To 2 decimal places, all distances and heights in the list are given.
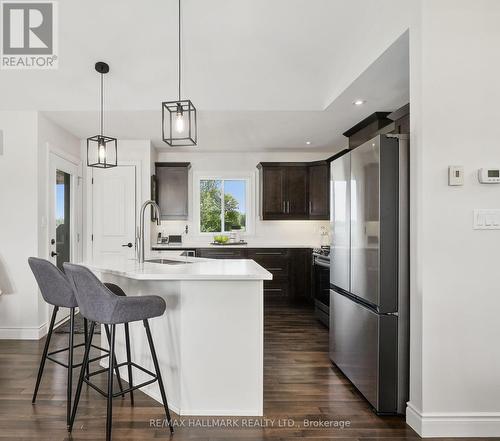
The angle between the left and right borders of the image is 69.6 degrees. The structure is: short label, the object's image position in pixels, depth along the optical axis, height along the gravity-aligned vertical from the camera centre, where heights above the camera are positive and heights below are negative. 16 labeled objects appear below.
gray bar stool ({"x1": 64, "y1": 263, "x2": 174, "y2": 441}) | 1.94 -0.48
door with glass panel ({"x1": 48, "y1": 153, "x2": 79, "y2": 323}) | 4.30 +0.10
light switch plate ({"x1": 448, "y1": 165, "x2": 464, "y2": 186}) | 2.11 +0.26
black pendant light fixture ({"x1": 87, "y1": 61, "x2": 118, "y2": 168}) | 3.26 +1.00
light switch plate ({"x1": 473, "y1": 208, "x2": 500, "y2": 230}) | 2.13 +0.01
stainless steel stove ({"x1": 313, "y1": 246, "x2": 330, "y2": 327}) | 4.30 -0.80
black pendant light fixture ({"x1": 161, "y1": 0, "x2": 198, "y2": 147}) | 2.36 +1.16
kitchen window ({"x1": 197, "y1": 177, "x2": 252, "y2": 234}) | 6.18 +0.26
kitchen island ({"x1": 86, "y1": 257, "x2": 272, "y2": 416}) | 2.29 -0.81
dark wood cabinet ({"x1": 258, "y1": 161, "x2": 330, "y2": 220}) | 5.82 +0.51
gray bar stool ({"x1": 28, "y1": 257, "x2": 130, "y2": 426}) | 2.37 -0.45
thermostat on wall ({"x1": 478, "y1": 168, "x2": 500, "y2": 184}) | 2.10 +0.26
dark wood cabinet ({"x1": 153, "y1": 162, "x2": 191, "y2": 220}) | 5.74 +0.49
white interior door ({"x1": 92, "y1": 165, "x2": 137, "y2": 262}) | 5.26 +0.14
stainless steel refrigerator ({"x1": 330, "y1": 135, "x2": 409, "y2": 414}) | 2.29 -0.35
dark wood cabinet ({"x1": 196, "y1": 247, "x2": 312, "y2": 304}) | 5.55 -0.73
